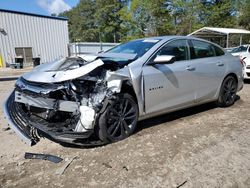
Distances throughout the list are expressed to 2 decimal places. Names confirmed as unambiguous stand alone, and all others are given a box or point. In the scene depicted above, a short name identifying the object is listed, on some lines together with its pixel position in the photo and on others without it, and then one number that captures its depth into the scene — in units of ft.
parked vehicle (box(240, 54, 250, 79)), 22.33
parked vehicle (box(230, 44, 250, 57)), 25.19
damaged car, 8.32
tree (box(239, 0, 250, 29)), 88.62
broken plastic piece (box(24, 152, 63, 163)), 7.98
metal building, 52.53
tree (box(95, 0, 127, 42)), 146.14
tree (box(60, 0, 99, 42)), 176.10
